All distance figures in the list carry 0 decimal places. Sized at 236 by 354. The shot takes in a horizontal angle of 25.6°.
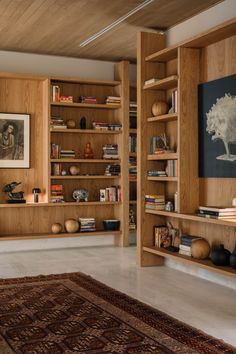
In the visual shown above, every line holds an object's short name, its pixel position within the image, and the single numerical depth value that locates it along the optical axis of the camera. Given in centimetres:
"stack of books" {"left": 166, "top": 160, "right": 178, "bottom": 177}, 575
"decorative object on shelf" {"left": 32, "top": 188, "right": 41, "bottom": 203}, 767
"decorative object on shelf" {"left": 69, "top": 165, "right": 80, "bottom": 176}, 789
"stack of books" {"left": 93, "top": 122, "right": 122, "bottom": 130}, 805
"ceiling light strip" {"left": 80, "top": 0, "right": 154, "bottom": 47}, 566
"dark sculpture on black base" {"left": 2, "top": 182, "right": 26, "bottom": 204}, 744
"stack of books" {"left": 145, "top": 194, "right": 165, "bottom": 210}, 609
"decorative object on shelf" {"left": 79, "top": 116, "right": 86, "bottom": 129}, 798
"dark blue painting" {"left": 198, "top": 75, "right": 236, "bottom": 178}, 501
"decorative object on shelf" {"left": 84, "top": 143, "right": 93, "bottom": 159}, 804
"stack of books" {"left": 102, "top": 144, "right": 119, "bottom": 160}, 815
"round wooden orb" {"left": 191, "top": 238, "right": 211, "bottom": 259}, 533
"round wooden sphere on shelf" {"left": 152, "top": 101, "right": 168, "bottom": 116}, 605
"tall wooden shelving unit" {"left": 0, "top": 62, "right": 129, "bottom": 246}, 773
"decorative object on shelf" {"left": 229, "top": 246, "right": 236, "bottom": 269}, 474
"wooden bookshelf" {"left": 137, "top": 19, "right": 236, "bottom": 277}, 523
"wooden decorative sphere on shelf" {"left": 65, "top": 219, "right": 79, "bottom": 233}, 784
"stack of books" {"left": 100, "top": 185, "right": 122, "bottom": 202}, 815
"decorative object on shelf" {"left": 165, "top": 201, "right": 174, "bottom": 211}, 588
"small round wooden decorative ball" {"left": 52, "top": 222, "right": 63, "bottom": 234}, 778
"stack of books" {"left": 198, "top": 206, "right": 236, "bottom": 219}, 484
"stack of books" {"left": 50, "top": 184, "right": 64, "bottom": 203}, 771
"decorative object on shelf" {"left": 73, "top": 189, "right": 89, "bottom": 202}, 797
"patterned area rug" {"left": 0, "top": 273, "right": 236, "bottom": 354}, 336
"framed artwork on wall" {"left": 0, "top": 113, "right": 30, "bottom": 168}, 764
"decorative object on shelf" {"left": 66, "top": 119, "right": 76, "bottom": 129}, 787
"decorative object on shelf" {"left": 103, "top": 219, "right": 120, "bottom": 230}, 816
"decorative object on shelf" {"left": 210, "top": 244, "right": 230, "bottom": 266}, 490
